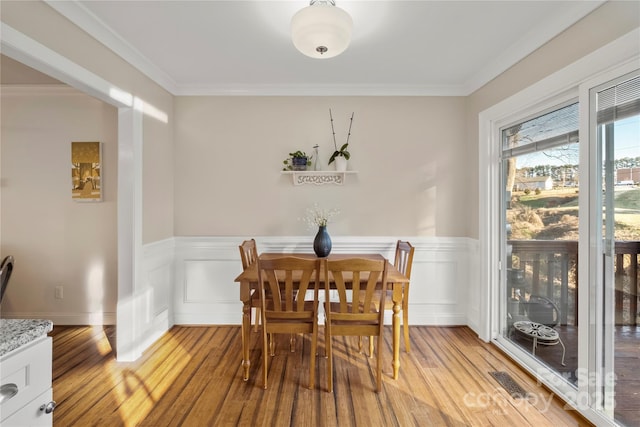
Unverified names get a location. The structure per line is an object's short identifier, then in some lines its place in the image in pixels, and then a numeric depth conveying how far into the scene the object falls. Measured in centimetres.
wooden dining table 238
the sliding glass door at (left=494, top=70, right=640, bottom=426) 176
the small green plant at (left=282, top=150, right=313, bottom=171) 339
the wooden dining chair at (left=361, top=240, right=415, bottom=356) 272
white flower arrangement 351
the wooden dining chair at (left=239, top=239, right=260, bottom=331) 259
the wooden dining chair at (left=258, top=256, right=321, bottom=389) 221
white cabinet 84
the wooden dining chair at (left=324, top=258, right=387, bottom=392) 217
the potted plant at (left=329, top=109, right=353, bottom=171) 339
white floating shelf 348
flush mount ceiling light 180
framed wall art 335
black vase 311
